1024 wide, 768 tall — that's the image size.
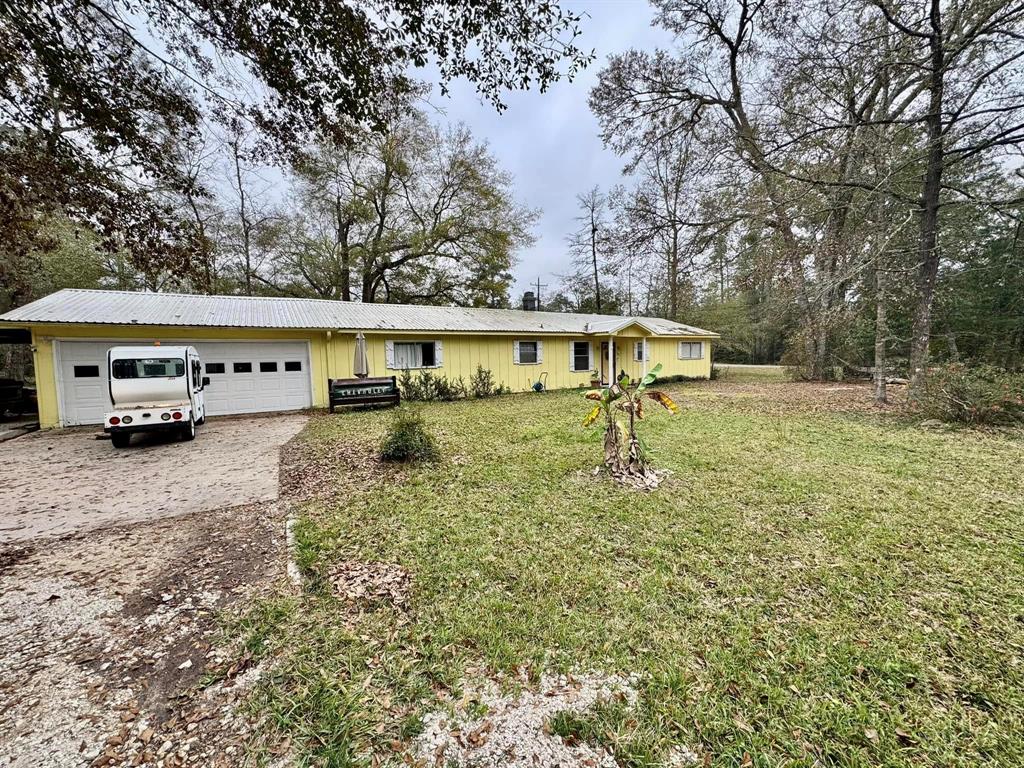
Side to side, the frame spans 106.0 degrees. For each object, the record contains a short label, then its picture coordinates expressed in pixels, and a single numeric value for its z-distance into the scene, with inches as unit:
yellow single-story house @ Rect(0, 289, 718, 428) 350.6
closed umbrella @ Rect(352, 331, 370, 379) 425.7
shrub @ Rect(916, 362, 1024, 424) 290.8
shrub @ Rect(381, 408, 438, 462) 229.3
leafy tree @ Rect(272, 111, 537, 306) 781.9
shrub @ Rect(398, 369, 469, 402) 483.2
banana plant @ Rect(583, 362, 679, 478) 197.3
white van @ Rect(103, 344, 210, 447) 274.2
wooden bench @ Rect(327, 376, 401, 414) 417.4
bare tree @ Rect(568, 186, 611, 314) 986.7
